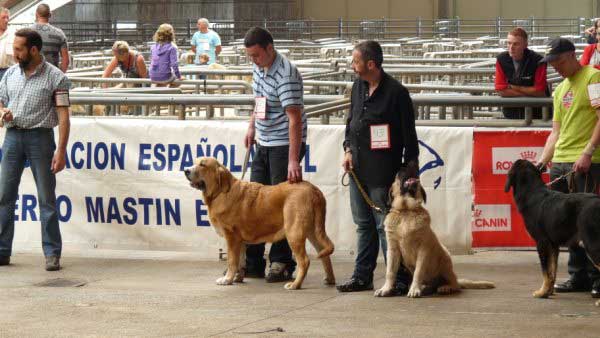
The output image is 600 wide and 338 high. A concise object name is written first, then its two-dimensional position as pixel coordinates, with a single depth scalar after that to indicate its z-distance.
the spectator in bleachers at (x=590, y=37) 18.43
